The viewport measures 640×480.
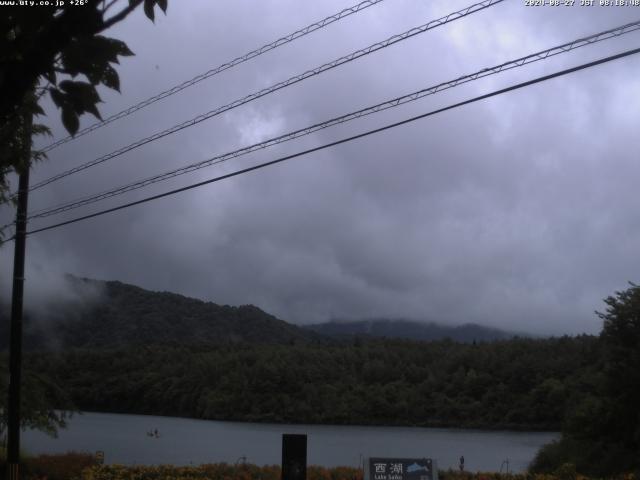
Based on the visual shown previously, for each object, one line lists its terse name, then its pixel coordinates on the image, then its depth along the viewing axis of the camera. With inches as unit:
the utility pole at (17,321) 623.8
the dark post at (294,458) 481.4
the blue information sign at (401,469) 489.1
